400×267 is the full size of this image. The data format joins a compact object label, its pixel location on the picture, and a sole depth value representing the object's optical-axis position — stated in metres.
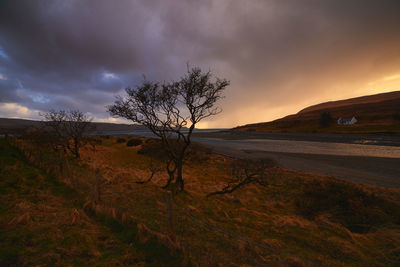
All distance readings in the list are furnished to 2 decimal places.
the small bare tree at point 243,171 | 11.41
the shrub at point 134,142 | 37.30
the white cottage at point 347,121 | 96.18
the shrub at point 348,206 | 8.09
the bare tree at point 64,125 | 20.52
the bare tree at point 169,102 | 10.05
